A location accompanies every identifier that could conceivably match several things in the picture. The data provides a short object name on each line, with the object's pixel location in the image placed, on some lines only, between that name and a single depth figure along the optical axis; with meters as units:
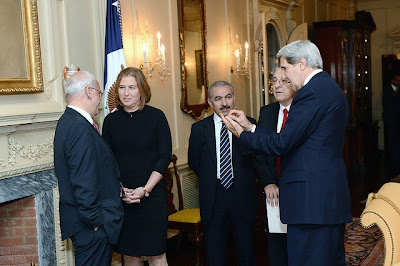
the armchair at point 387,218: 2.63
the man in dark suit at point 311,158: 2.91
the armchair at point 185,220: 4.98
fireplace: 3.99
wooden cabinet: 10.67
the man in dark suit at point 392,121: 10.51
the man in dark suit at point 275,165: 3.77
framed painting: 3.66
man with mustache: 3.96
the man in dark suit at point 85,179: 3.02
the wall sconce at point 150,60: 5.45
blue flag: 4.43
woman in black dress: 3.76
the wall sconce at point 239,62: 7.46
